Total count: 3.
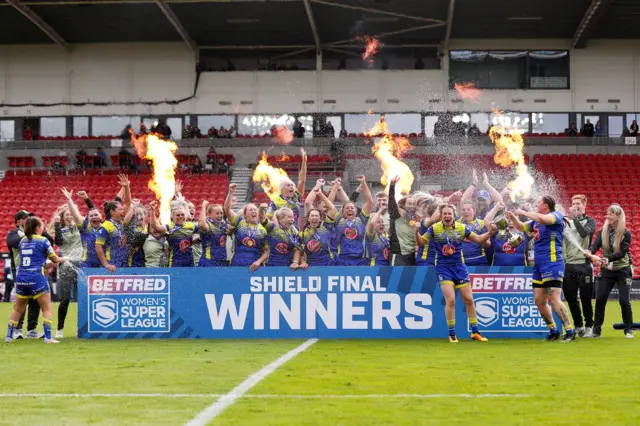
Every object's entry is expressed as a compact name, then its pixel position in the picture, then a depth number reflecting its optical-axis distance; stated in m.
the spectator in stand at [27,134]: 40.00
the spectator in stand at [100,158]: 39.03
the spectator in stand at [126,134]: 39.22
